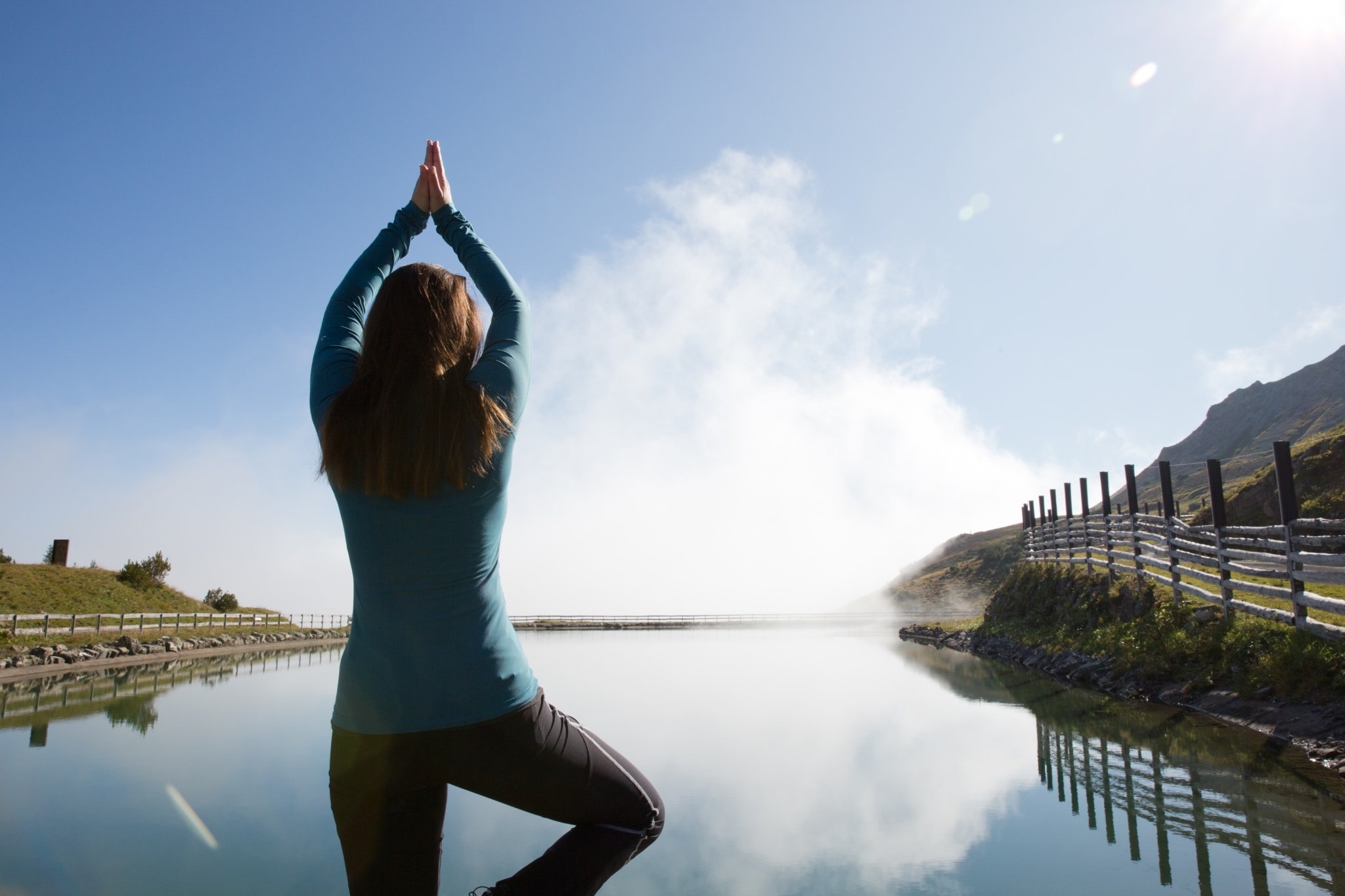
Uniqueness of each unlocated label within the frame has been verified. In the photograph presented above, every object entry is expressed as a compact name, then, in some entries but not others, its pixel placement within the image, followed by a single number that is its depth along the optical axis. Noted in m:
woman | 1.38
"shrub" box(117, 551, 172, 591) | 30.05
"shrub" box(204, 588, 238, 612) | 33.78
